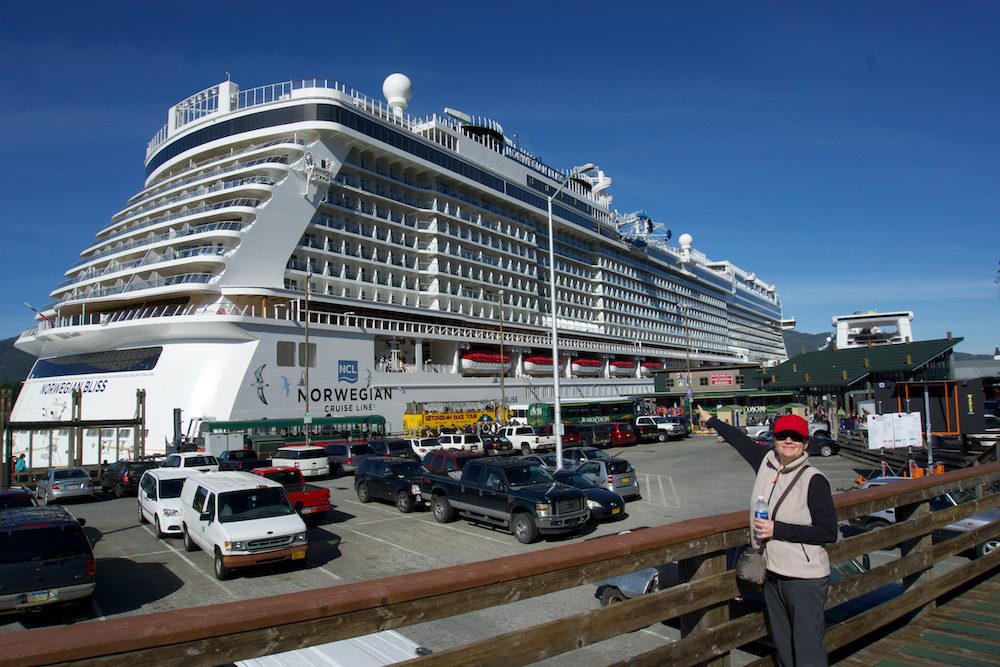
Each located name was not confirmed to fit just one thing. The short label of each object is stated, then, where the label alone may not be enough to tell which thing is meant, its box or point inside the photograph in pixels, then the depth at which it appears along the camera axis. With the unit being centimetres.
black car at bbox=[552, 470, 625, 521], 1631
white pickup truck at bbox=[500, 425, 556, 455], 3716
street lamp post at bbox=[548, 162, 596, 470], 2306
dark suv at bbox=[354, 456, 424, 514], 1848
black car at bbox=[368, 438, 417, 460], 3000
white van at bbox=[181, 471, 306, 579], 1144
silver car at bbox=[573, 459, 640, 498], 1925
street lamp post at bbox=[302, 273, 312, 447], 3297
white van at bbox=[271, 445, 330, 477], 2686
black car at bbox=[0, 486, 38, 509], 1467
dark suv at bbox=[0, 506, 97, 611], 909
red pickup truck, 1647
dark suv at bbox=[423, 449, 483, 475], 2162
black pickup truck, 1412
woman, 350
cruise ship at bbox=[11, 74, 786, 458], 3706
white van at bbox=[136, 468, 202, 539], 1519
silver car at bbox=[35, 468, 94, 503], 2320
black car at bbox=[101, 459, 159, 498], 2464
